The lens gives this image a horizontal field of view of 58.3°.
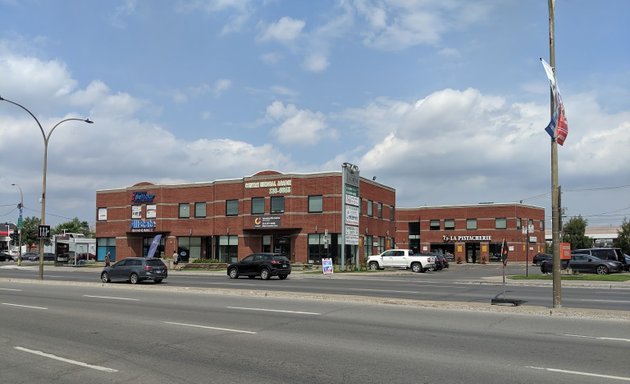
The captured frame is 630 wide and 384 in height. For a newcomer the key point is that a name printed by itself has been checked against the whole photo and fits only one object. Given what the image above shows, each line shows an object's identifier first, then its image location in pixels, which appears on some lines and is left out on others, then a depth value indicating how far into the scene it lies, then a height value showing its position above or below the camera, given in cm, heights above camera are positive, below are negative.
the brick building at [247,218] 5247 +151
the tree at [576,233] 8862 +16
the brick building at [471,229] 7994 +66
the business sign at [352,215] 4901 +160
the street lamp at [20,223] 6356 +98
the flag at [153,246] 5112 -126
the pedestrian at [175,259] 5306 -250
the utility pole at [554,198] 1528 +101
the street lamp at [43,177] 2997 +302
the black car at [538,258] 5714 -255
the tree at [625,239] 8481 -72
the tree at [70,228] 12188 +85
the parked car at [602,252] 4194 -134
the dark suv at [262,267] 3356 -204
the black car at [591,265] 3897 -212
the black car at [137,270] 2984 -205
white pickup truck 4600 -227
